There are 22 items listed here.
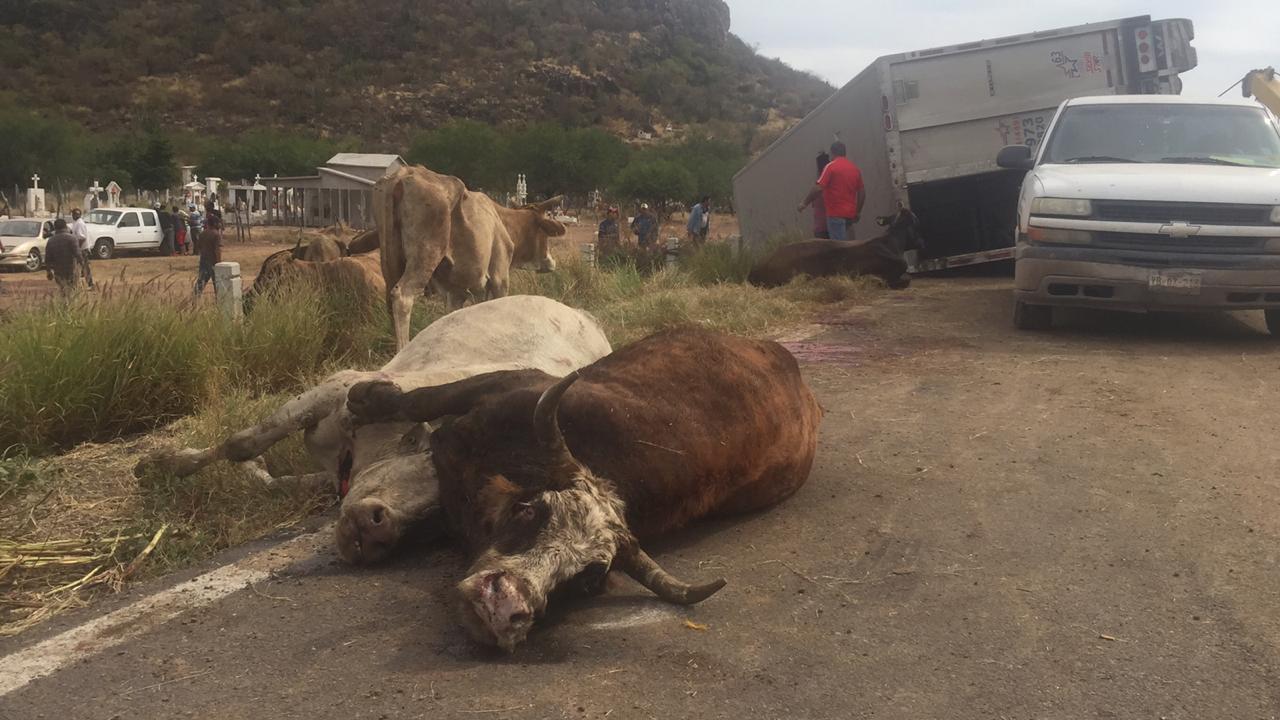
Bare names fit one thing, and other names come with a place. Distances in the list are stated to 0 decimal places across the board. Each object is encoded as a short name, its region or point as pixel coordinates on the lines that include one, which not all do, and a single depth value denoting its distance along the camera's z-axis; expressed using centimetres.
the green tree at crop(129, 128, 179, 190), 5284
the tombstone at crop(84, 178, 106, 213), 4456
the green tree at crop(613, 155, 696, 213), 5125
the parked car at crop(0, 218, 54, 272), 2980
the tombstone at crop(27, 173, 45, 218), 4547
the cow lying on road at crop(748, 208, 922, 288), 1409
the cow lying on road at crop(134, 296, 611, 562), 412
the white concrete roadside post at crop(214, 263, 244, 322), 868
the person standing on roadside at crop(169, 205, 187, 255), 3674
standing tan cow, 892
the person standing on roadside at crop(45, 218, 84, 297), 1698
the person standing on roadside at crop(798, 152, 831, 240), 1609
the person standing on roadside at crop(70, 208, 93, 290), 2216
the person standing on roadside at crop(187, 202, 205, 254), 3709
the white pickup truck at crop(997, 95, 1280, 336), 852
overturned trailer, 1399
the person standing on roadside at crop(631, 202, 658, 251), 2237
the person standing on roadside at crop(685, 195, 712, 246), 2628
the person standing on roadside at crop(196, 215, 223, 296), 1808
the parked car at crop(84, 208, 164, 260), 3447
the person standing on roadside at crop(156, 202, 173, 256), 3653
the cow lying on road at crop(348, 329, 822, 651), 330
